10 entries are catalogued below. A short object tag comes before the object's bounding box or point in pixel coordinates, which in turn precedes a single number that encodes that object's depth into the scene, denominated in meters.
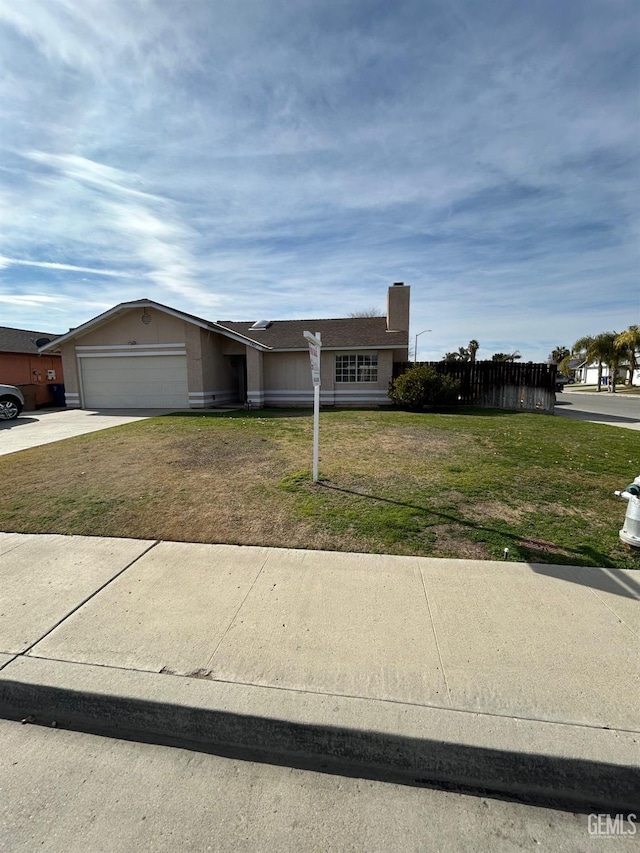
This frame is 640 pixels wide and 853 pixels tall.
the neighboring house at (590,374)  46.77
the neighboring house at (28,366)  18.00
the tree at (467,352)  61.85
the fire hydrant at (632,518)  3.75
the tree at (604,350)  35.84
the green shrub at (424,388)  15.76
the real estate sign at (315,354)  5.42
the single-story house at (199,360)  16.17
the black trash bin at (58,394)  19.23
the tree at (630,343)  34.25
